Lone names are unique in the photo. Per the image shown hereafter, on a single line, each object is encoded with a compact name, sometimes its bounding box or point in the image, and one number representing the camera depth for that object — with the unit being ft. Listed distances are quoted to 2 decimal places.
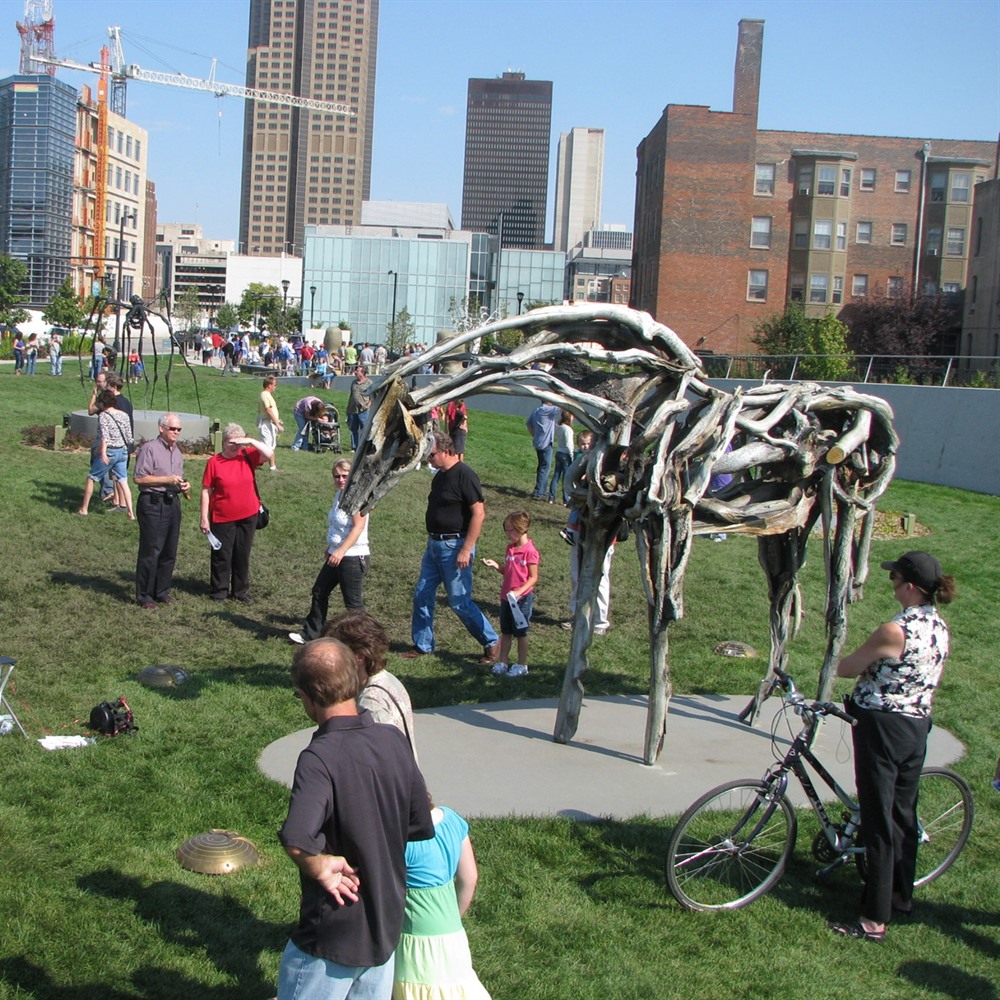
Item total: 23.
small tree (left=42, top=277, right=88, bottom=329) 228.84
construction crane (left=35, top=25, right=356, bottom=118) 497.05
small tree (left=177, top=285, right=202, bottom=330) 244.98
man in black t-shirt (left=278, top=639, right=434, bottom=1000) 11.04
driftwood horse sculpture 22.08
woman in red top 37.17
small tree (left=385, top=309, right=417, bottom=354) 215.82
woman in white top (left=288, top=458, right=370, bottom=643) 32.58
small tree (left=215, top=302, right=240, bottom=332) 335.47
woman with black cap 17.97
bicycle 18.24
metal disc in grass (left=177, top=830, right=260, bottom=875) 18.43
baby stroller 68.28
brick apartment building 180.55
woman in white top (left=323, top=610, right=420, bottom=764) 14.71
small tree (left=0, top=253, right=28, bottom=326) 214.48
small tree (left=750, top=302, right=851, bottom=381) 129.59
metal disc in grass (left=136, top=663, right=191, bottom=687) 28.37
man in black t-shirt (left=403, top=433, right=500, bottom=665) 31.40
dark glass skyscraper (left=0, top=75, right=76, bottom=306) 340.18
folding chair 22.81
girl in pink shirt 31.27
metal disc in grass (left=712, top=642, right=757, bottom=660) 35.42
